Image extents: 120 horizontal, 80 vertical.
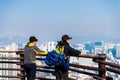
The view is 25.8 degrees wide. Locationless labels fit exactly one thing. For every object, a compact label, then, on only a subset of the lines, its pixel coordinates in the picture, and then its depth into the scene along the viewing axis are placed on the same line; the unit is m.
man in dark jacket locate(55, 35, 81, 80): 6.50
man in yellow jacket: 7.33
